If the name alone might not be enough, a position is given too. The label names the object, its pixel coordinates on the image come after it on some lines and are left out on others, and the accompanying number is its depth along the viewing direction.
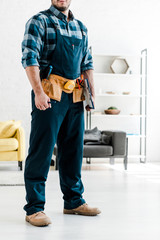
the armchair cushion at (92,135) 5.10
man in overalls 2.14
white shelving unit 6.25
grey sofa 4.99
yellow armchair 4.93
